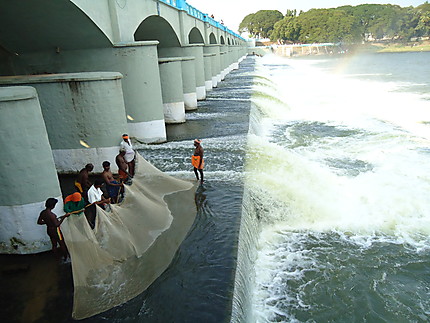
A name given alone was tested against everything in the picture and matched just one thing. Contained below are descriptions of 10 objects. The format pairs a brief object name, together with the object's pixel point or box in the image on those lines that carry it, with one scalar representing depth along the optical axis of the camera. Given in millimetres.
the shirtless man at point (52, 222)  6086
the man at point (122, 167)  8664
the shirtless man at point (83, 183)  7742
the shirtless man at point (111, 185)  7736
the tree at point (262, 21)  149625
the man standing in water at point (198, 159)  8820
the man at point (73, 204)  6461
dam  6168
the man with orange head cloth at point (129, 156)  9589
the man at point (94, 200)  6675
